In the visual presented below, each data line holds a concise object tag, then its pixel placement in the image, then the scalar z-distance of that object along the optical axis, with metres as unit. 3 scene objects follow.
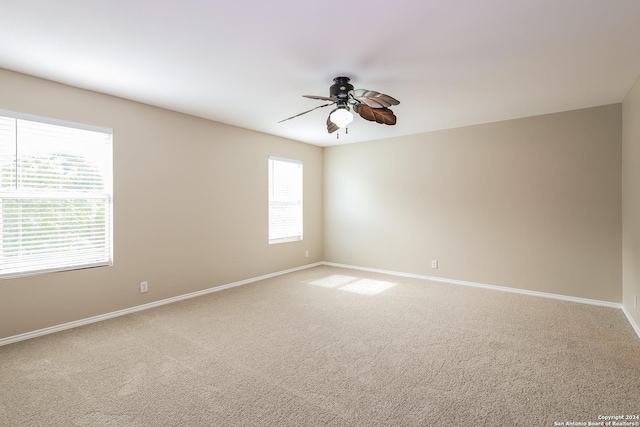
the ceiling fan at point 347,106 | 2.90
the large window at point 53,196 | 2.91
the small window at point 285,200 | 5.59
